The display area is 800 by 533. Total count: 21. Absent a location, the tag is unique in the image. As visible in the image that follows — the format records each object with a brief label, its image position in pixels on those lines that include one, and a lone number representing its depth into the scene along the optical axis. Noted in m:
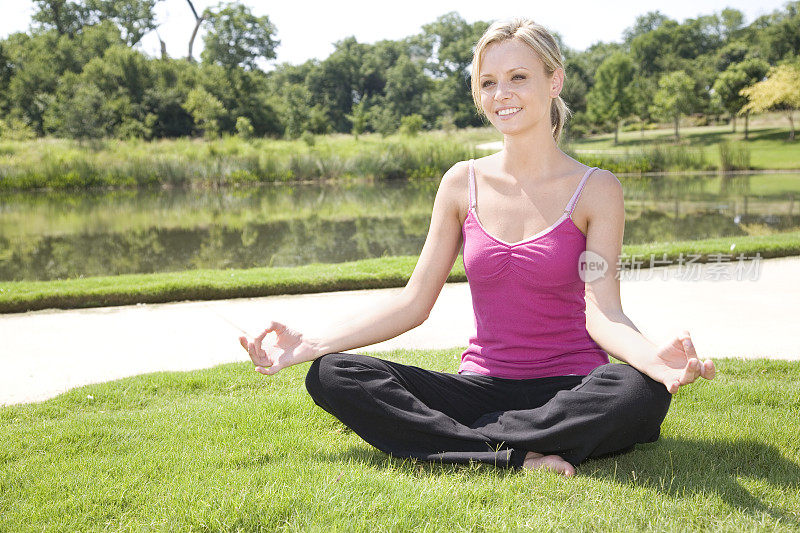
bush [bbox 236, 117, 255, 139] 34.22
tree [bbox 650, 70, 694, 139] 36.56
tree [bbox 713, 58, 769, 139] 35.09
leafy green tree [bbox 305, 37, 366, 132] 55.91
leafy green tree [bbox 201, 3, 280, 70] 43.56
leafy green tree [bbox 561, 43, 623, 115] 47.72
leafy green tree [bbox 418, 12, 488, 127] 49.31
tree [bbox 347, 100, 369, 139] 37.88
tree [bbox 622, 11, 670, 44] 79.44
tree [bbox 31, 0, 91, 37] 48.97
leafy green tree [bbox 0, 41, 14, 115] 39.58
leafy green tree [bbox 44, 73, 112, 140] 31.27
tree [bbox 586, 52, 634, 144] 40.44
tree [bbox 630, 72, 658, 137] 41.03
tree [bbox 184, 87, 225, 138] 35.19
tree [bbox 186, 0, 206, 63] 50.43
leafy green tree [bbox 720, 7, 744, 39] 64.38
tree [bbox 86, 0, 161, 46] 48.03
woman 2.26
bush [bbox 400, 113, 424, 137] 32.53
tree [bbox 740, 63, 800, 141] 33.31
